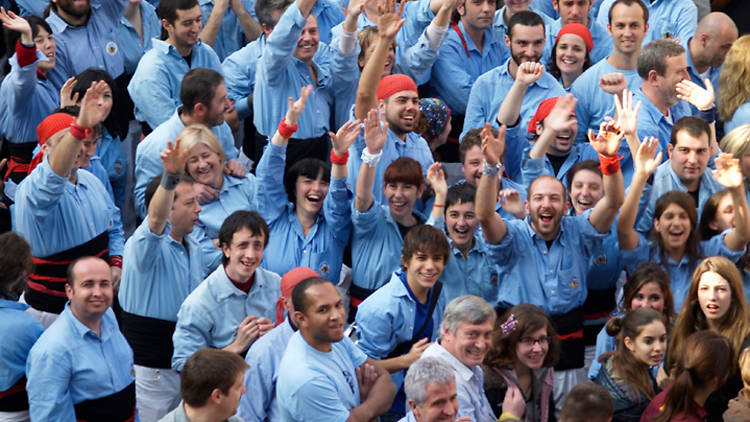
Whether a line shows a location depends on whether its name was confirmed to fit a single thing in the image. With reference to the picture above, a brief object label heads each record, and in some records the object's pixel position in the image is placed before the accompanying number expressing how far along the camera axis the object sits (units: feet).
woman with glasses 39.22
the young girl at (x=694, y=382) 36.78
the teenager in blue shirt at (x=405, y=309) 41.45
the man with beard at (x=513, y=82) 54.29
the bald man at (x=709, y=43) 58.34
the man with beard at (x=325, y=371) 35.40
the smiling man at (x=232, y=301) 40.70
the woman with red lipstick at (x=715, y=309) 42.09
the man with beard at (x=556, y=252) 43.65
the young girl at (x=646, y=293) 42.93
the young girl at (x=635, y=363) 38.88
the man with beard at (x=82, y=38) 56.90
